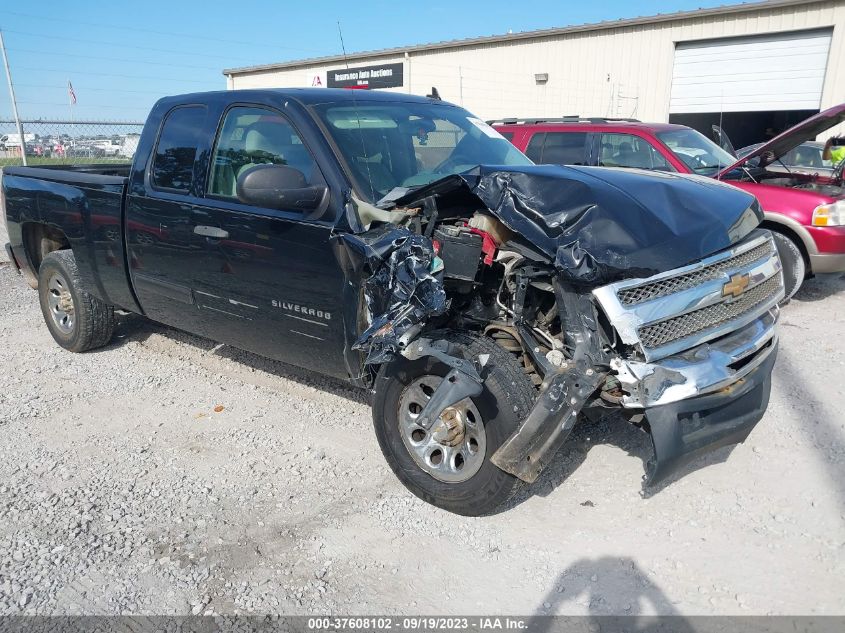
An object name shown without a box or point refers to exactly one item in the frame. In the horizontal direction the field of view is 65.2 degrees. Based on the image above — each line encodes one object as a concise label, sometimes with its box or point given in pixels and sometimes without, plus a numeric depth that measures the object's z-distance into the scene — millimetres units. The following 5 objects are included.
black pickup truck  2729
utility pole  13852
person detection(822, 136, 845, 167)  7348
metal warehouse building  16047
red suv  6465
